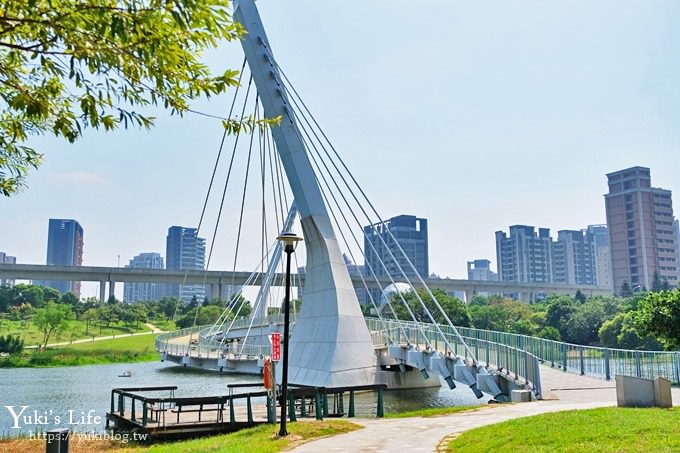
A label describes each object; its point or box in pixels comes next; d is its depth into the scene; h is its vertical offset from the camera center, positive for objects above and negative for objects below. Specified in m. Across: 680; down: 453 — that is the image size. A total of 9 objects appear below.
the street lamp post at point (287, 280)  12.84 +0.67
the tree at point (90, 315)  83.06 -0.23
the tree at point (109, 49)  5.78 +2.68
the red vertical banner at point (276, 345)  14.45 -0.77
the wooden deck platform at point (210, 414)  15.39 -2.80
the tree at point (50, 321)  64.88 -0.70
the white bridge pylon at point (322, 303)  26.00 +0.35
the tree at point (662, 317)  14.57 -0.21
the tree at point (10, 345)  56.75 -2.80
